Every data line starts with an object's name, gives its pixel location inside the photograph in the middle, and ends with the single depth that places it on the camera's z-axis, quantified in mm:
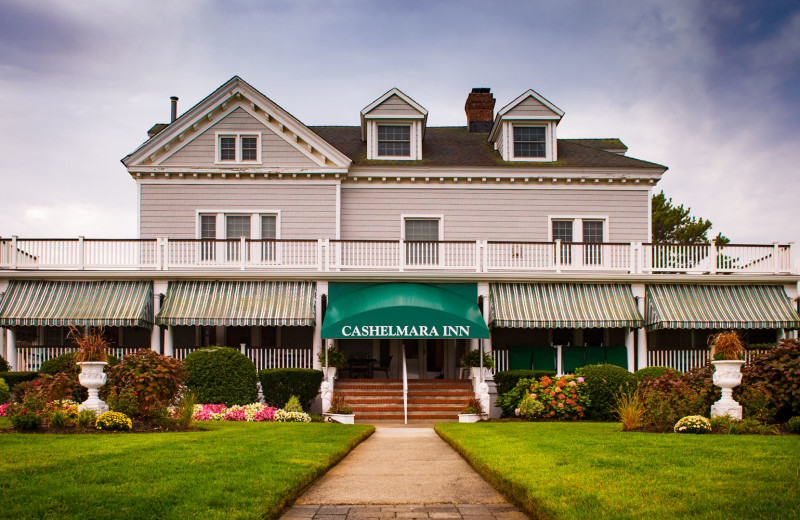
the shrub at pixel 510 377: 19500
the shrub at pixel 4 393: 17656
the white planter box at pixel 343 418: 17766
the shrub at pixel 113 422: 12344
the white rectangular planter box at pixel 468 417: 18266
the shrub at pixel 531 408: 17938
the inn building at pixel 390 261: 21203
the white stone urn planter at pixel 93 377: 13500
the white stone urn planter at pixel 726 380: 13438
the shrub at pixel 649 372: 19109
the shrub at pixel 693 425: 12461
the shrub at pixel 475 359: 20719
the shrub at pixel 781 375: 13227
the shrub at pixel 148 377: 13539
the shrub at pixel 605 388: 18125
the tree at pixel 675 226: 45000
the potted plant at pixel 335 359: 20469
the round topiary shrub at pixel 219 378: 18219
